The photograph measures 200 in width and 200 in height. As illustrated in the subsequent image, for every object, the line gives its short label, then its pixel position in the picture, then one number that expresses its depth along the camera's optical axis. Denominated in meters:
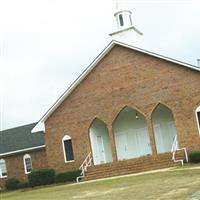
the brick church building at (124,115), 34.66
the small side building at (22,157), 45.47
